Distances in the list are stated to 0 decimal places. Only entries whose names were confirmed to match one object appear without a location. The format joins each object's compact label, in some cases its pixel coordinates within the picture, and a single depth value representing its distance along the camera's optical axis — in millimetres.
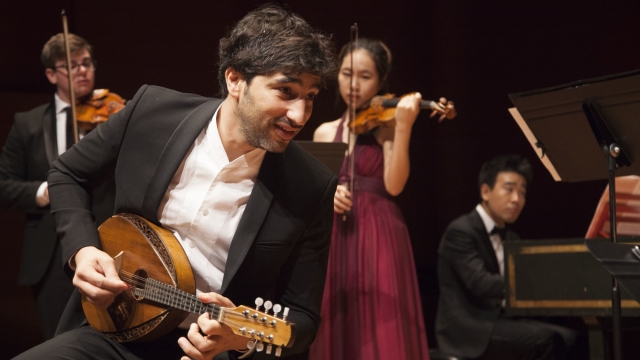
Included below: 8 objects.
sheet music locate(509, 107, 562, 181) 3004
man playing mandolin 2021
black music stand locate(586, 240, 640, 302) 2316
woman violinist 3299
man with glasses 3604
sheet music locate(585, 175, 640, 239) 3795
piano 3703
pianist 4137
